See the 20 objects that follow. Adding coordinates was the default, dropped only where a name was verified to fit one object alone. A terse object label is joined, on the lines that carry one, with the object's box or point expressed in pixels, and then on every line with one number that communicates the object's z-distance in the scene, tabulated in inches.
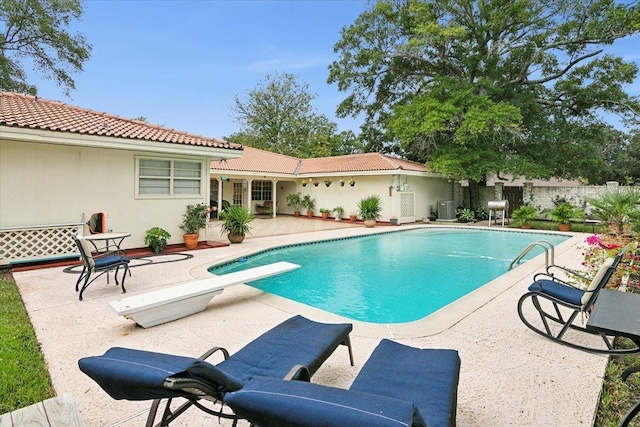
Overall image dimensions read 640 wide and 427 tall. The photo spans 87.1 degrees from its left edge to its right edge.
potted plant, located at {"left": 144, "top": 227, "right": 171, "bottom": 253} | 390.0
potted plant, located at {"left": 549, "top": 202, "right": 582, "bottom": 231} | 626.2
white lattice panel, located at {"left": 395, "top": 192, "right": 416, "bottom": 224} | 756.0
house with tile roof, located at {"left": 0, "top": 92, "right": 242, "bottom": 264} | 318.3
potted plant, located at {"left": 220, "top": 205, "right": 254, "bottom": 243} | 477.4
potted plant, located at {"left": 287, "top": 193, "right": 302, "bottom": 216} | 940.6
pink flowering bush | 227.5
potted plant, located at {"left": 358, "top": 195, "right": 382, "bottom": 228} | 705.0
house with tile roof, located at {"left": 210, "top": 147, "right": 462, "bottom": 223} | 761.6
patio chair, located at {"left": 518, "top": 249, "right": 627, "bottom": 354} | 150.3
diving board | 173.2
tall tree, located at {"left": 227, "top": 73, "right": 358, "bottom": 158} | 1544.0
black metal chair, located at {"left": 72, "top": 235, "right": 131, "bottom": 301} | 224.1
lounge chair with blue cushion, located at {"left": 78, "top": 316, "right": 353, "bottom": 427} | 64.8
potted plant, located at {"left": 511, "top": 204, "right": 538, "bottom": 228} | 677.3
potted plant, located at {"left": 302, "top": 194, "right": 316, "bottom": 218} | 908.6
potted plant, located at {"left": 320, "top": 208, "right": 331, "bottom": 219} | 861.2
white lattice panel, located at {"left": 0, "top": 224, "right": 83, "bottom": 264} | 312.5
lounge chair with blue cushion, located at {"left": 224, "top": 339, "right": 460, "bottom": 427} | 51.7
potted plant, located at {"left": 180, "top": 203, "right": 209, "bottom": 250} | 426.6
